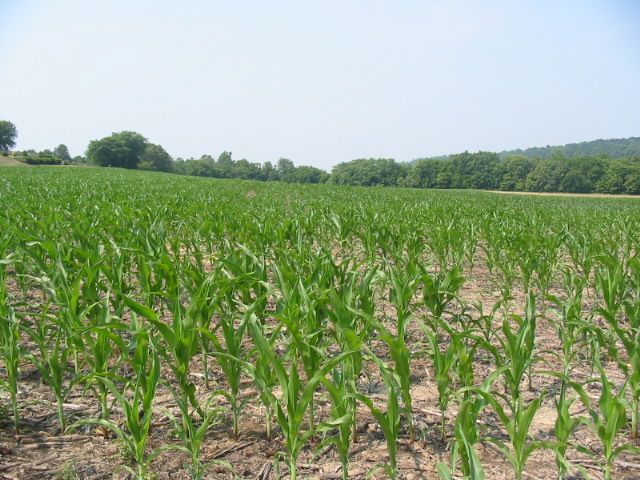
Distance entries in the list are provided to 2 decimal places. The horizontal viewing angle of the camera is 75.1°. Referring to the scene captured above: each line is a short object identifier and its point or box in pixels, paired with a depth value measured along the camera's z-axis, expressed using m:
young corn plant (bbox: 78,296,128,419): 1.75
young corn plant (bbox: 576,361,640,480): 1.51
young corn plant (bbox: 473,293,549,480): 1.46
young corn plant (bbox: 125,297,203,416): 1.85
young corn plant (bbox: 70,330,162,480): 1.55
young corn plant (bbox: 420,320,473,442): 1.87
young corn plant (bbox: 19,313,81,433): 1.91
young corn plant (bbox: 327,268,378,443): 1.79
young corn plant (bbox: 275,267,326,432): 1.77
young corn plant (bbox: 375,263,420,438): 1.72
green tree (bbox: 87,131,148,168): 82.56
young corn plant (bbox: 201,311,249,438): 1.93
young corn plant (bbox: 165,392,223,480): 1.58
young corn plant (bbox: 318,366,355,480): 1.49
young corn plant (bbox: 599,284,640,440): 1.92
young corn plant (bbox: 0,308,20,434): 1.92
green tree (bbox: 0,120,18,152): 87.40
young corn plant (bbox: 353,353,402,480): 1.51
